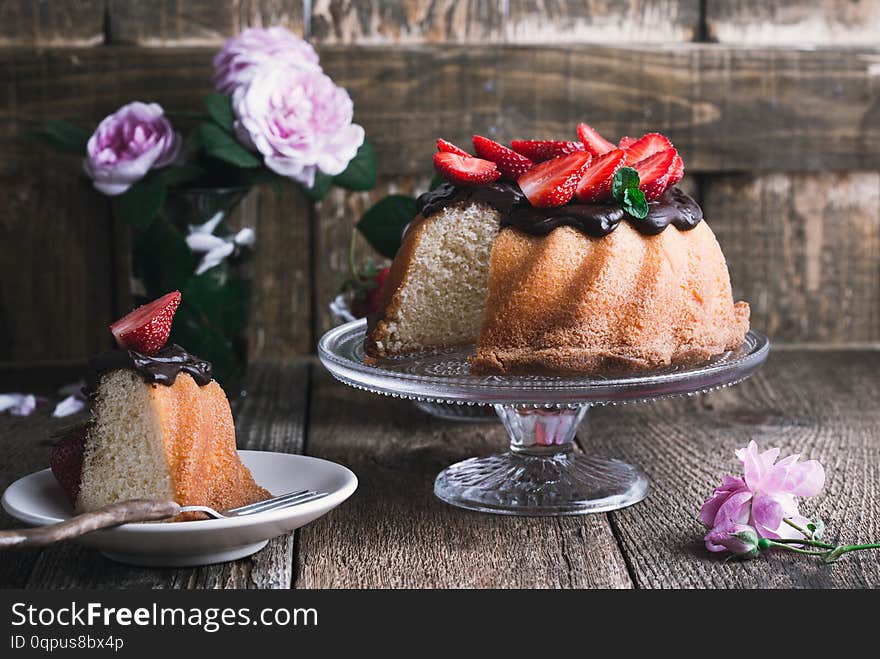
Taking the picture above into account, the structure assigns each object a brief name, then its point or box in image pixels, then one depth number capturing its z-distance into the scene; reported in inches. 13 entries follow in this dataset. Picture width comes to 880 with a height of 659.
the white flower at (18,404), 59.7
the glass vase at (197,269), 59.1
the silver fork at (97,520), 43.8
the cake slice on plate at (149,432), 46.3
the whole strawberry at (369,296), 58.9
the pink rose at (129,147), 58.6
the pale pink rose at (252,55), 60.1
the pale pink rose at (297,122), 58.4
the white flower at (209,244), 59.4
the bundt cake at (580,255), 49.8
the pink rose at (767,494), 47.2
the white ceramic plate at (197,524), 44.8
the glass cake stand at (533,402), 48.0
